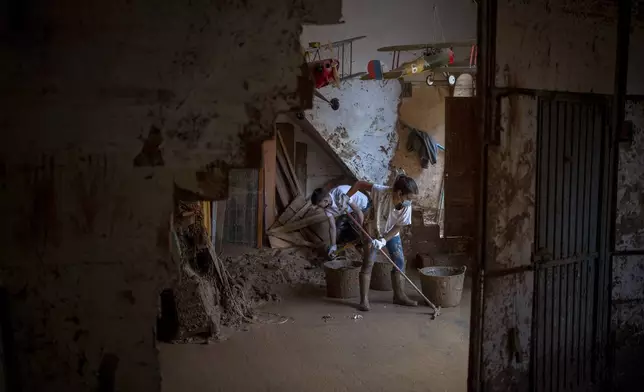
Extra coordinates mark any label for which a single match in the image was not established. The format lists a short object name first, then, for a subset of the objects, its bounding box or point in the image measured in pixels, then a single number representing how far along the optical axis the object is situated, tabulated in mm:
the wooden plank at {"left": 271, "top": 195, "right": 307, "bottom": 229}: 9664
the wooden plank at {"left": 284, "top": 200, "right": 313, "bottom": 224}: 9656
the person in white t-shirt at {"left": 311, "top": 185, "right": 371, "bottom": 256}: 8211
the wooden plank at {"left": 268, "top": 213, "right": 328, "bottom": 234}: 9602
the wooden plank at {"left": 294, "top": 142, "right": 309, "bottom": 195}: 10102
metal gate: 3580
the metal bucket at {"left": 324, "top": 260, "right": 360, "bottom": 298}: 7137
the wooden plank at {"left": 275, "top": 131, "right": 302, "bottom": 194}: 9648
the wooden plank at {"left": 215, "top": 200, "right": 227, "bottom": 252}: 8680
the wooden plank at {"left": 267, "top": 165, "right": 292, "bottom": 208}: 9758
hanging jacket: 11188
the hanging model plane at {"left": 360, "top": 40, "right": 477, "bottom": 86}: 6980
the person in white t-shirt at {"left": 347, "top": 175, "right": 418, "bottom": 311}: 6598
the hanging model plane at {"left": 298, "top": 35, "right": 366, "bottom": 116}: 8933
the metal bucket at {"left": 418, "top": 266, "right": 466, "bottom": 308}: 6715
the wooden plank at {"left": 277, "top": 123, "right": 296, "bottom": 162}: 9867
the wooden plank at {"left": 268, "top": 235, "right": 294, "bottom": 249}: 9430
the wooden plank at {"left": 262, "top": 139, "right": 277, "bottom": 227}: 9484
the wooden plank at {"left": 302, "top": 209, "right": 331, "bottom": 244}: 9594
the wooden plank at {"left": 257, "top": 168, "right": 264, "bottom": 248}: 9485
